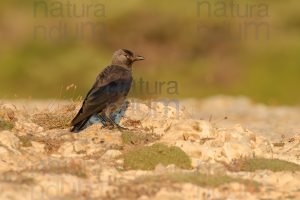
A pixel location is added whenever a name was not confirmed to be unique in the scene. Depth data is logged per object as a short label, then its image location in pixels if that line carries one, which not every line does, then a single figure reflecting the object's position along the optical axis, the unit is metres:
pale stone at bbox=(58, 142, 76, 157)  14.57
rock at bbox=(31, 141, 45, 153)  14.60
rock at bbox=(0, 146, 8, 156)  13.81
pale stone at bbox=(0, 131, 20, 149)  14.30
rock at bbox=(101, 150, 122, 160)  14.31
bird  15.68
